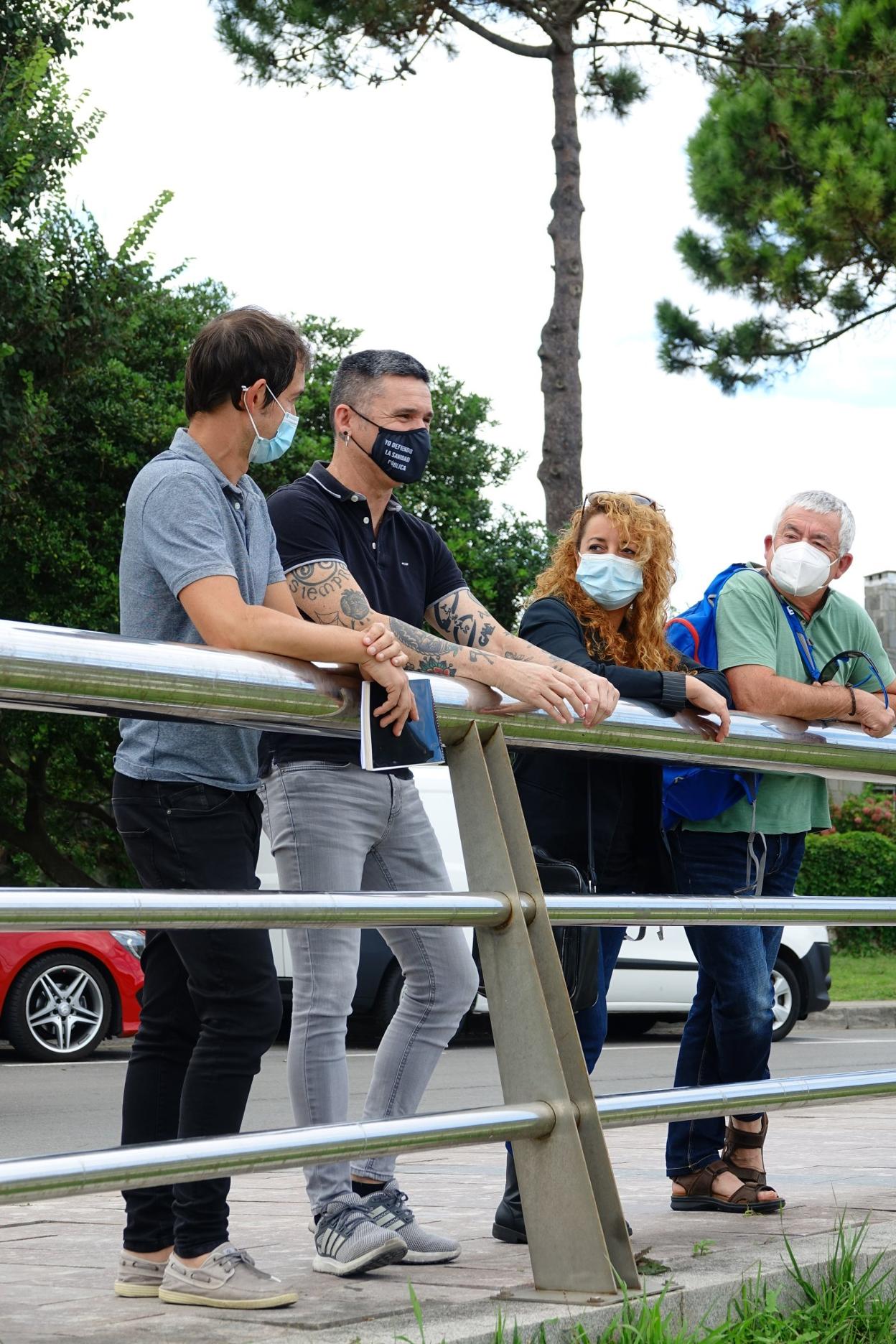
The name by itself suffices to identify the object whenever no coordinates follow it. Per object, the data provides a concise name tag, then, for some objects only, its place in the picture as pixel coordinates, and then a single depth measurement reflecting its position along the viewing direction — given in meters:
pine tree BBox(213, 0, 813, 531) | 16.14
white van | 11.50
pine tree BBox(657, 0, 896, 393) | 17.77
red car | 11.16
